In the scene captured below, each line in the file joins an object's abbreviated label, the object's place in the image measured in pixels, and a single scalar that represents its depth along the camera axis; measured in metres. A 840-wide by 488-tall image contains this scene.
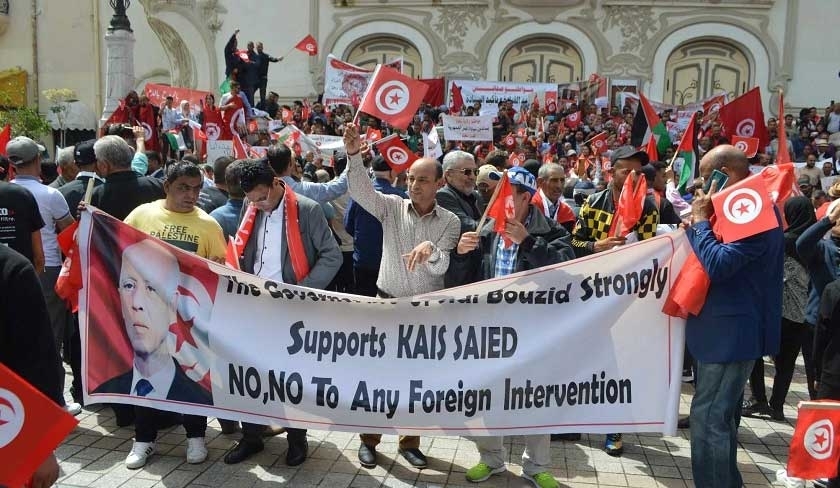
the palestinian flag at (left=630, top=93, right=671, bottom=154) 9.27
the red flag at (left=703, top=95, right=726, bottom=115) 17.62
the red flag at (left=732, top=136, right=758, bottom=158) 8.70
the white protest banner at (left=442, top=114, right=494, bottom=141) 14.38
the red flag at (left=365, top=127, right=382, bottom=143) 8.19
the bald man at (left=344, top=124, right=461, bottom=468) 4.22
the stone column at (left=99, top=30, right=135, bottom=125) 15.31
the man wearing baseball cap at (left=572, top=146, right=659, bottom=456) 4.95
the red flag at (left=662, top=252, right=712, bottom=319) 3.49
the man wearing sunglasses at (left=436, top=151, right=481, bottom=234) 4.71
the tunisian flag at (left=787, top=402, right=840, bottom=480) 3.37
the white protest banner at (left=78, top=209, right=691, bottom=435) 3.85
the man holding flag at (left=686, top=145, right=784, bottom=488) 3.47
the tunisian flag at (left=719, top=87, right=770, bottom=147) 9.34
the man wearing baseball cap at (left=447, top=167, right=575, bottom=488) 3.89
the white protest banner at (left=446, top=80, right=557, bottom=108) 21.36
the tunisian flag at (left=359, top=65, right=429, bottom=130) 5.19
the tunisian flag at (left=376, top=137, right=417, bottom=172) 6.53
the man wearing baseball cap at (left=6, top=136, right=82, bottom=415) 5.03
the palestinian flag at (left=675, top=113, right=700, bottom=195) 7.42
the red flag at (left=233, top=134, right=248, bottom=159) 8.30
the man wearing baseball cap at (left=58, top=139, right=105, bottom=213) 5.41
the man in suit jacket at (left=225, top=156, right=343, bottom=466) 4.43
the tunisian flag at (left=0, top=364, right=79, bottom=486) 2.13
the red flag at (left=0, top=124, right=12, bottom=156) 7.02
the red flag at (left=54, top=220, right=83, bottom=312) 4.18
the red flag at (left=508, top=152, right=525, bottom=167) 10.84
